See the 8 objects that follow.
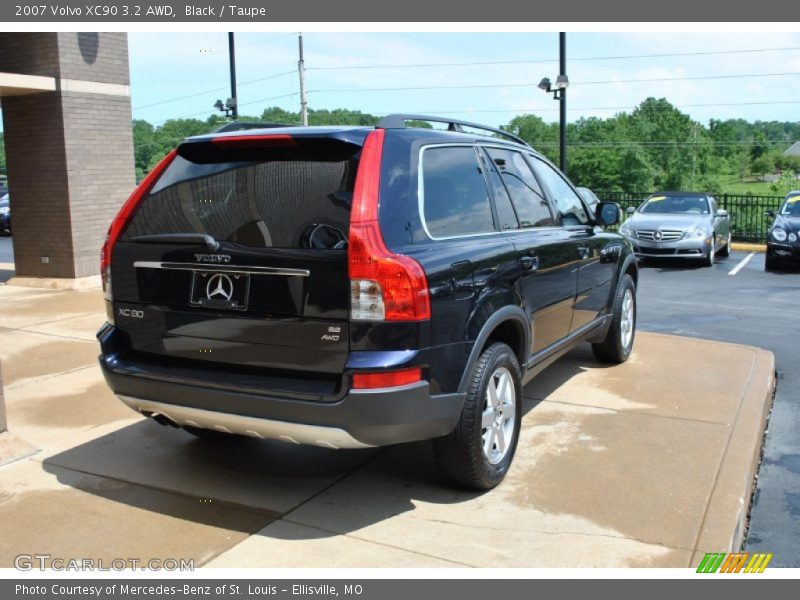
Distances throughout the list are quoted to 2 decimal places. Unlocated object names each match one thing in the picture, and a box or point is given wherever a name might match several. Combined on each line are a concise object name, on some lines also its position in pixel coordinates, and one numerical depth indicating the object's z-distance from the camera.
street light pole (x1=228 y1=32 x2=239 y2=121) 23.95
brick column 11.05
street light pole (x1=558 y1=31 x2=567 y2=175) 18.03
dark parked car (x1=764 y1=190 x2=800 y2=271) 14.33
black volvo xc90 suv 3.45
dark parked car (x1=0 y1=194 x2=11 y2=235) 24.58
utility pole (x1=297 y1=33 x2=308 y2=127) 35.25
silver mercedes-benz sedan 14.98
